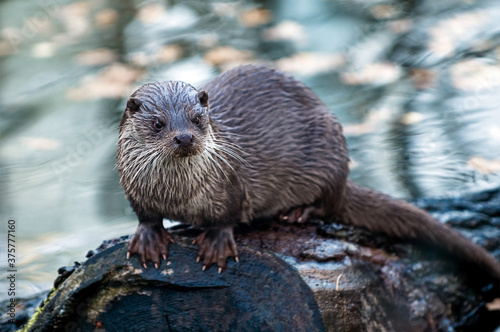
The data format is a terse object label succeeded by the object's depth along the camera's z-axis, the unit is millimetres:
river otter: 4785
